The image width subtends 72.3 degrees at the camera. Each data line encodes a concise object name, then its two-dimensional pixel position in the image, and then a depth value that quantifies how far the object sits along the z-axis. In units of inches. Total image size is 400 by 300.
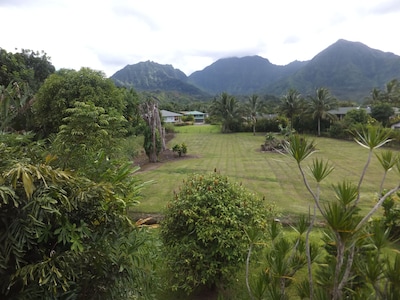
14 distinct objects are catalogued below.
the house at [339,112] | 1630.7
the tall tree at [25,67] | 820.0
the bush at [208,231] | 181.5
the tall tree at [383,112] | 1353.3
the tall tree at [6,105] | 144.4
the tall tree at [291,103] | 1508.4
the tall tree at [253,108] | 1601.9
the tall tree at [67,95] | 469.4
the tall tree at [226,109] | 1605.6
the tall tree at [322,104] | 1366.9
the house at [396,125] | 1272.0
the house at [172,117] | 2269.9
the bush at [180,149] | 851.4
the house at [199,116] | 2628.0
